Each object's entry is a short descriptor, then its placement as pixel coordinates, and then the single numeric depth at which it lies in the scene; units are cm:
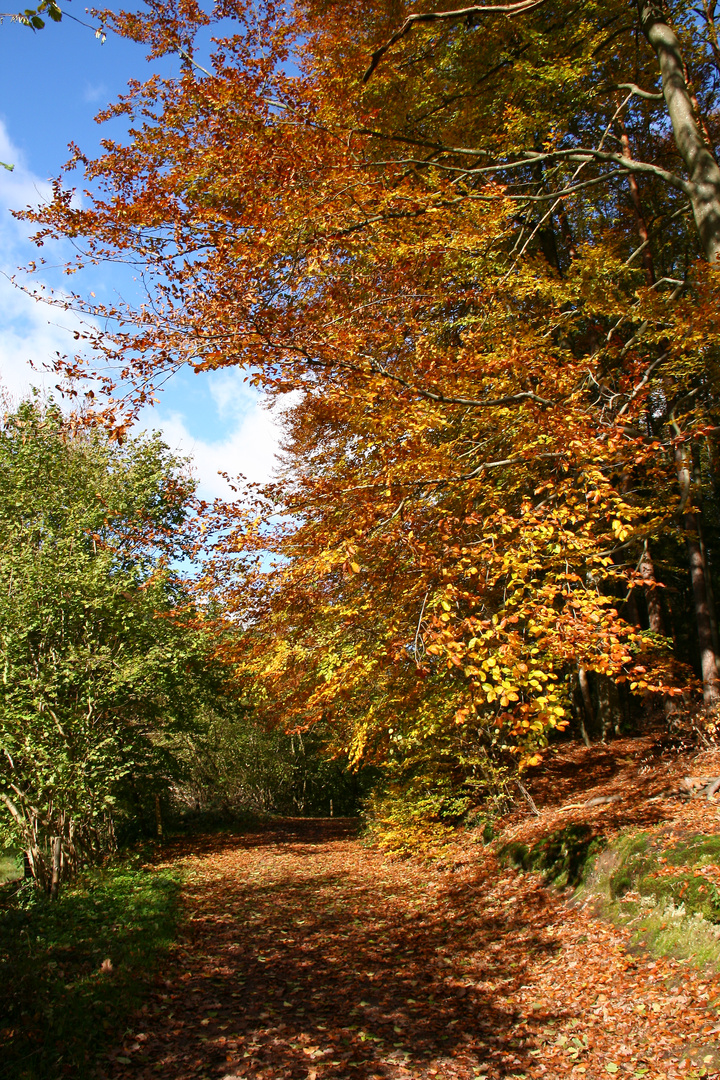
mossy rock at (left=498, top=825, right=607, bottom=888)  693
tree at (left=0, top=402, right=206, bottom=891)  948
